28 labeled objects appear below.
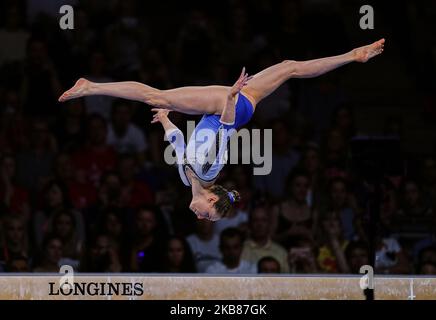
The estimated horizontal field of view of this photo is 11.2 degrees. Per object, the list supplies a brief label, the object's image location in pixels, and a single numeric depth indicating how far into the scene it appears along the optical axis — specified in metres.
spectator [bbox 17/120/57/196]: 20.04
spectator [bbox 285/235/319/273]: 18.66
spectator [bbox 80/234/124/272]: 18.29
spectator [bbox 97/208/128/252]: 18.65
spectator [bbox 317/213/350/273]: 18.74
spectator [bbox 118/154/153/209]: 19.81
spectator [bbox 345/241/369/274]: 18.43
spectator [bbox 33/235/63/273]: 18.19
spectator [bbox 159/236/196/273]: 18.20
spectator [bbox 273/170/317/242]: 19.27
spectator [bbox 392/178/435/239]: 19.35
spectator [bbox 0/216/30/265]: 18.43
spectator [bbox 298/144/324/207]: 19.86
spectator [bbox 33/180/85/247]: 19.01
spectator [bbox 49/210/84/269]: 18.45
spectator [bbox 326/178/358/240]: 19.57
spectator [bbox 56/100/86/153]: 20.71
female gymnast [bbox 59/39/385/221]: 15.30
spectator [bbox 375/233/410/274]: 18.51
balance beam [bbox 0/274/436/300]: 15.92
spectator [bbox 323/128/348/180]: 20.47
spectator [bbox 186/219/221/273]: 18.71
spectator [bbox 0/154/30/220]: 19.49
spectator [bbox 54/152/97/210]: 19.87
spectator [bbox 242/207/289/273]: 18.66
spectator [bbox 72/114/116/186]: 20.32
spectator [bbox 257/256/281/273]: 18.25
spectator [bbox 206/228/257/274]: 18.49
